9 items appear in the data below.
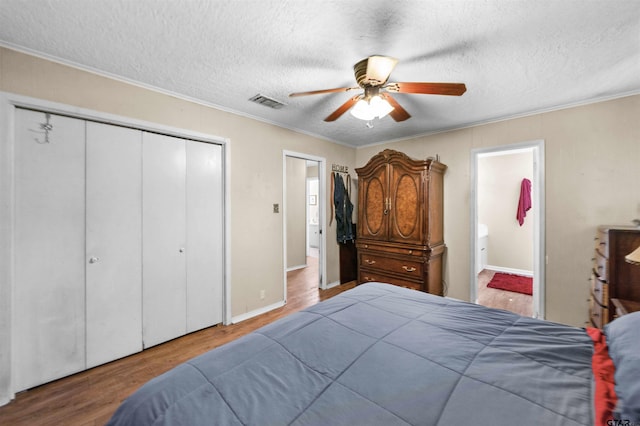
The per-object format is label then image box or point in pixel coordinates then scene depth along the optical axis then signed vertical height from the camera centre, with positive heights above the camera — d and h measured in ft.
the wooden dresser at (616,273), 6.28 -1.49
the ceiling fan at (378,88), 5.57 +2.80
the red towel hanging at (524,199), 15.93 +0.86
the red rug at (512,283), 13.43 -3.87
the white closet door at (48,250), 6.09 -0.88
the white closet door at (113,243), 6.99 -0.80
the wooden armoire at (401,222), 10.63 -0.36
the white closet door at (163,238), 7.92 -0.78
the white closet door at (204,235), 8.86 -0.74
